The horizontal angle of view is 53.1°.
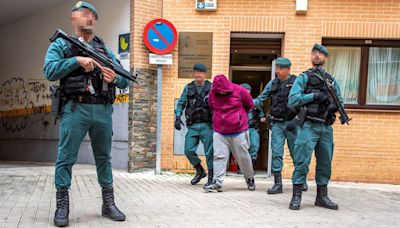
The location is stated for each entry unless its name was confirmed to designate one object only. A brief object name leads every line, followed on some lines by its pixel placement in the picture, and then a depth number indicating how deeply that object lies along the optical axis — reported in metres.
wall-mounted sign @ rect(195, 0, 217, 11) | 7.96
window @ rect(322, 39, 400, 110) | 8.13
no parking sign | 7.68
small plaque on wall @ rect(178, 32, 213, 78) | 8.05
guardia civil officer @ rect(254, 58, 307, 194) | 5.96
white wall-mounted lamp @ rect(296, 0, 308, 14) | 7.88
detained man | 5.79
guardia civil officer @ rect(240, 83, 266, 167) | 7.41
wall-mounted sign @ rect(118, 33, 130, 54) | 8.28
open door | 8.39
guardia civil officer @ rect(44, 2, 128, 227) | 3.75
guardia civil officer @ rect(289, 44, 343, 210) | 4.81
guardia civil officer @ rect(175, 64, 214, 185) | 6.34
